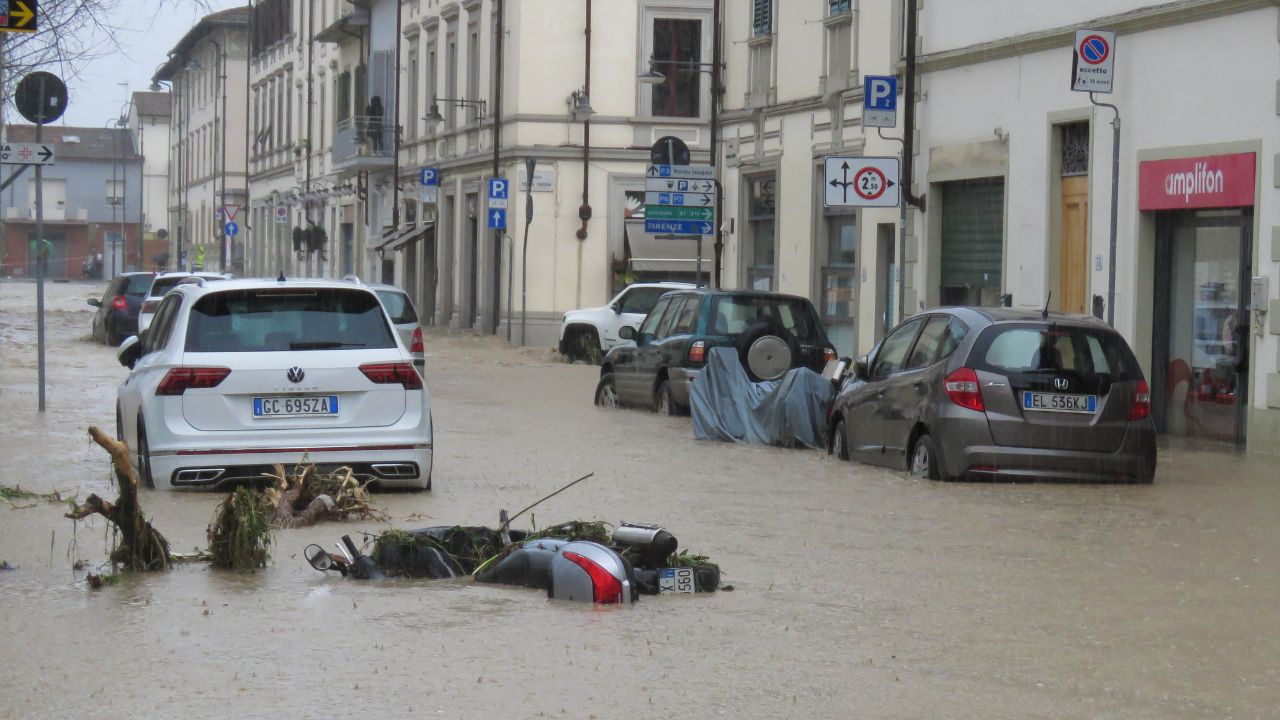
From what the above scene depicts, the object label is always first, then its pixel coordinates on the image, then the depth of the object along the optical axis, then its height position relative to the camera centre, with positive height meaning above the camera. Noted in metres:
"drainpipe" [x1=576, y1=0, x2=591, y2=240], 40.94 +1.93
